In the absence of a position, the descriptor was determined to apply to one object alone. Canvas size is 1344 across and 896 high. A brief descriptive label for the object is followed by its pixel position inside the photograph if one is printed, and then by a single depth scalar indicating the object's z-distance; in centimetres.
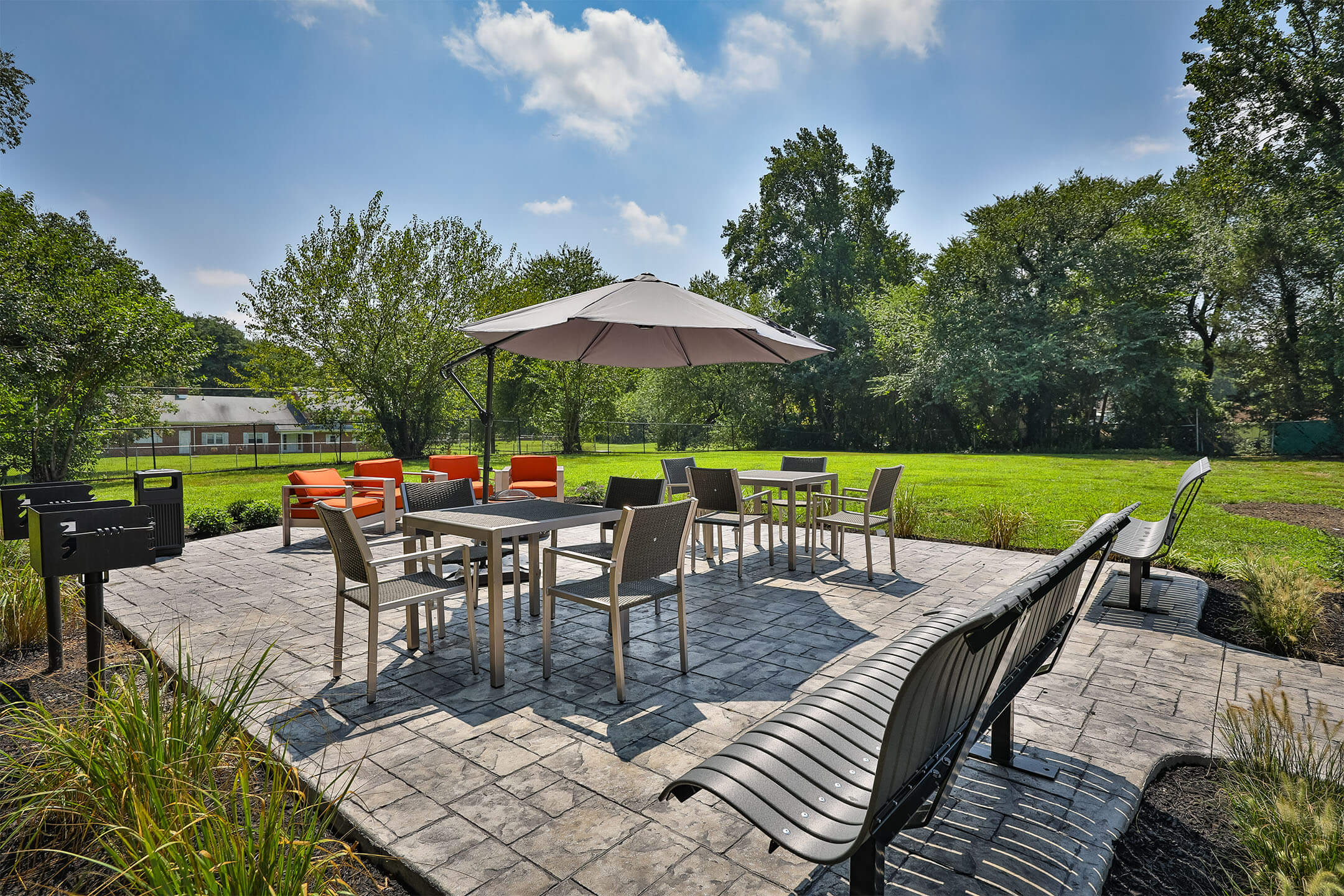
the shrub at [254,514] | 884
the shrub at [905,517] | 800
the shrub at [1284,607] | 398
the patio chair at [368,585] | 324
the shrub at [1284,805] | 167
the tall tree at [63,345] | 1126
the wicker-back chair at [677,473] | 712
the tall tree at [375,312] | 2175
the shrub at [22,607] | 390
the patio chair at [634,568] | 329
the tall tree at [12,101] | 1178
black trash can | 694
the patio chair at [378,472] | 786
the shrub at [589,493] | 1081
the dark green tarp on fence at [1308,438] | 1931
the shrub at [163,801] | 154
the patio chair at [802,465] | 707
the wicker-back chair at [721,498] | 588
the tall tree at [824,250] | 3072
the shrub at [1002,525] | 727
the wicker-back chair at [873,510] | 562
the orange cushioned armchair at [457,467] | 914
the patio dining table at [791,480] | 594
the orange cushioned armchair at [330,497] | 733
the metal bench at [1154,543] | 468
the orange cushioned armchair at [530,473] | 905
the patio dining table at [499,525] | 342
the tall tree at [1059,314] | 2327
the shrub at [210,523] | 834
